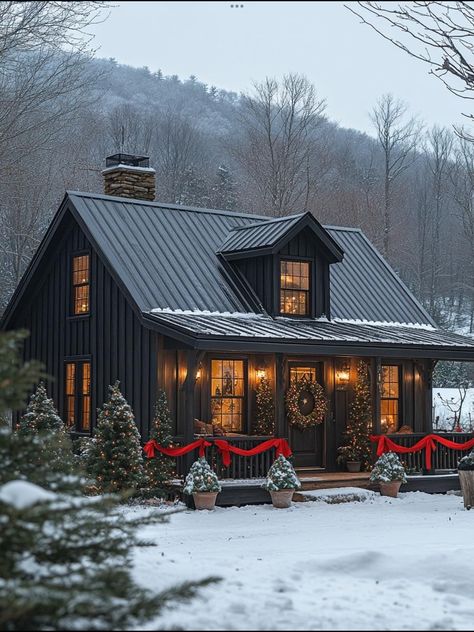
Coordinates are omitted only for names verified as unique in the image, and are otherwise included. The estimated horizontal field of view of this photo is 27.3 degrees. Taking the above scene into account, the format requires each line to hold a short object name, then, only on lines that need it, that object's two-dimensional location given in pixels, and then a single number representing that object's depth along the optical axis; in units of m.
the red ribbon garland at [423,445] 19.02
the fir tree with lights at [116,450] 16.19
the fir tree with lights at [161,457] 16.72
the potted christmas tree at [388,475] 18.34
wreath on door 19.09
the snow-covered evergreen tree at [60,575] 5.82
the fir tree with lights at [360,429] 19.97
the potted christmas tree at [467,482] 16.97
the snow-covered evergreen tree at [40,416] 18.50
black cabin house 17.89
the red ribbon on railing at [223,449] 16.61
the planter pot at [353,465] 19.95
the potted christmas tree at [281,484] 16.69
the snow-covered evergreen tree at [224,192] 50.84
